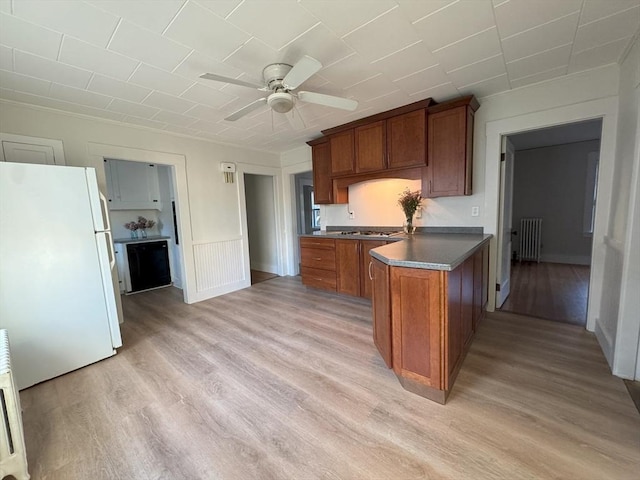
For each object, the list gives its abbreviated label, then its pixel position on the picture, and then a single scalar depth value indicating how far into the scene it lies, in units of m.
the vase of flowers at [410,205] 3.17
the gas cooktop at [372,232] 3.34
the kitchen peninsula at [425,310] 1.58
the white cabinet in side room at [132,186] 4.26
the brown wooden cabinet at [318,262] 3.72
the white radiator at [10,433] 1.20
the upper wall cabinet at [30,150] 2.38
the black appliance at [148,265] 4.36
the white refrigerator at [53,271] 1.87
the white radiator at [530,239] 5.61
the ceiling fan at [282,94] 1.96
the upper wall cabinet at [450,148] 2.69
